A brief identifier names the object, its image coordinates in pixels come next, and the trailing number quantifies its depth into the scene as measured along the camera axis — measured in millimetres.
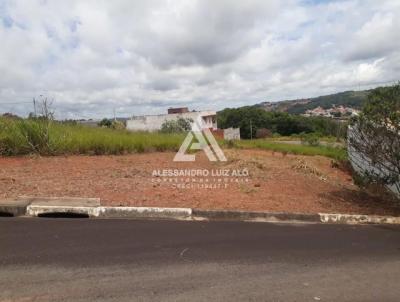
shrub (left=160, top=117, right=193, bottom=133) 33972
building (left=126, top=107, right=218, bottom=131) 61781
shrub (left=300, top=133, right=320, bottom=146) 36888
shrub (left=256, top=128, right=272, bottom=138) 69938
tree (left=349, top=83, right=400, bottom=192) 7078
